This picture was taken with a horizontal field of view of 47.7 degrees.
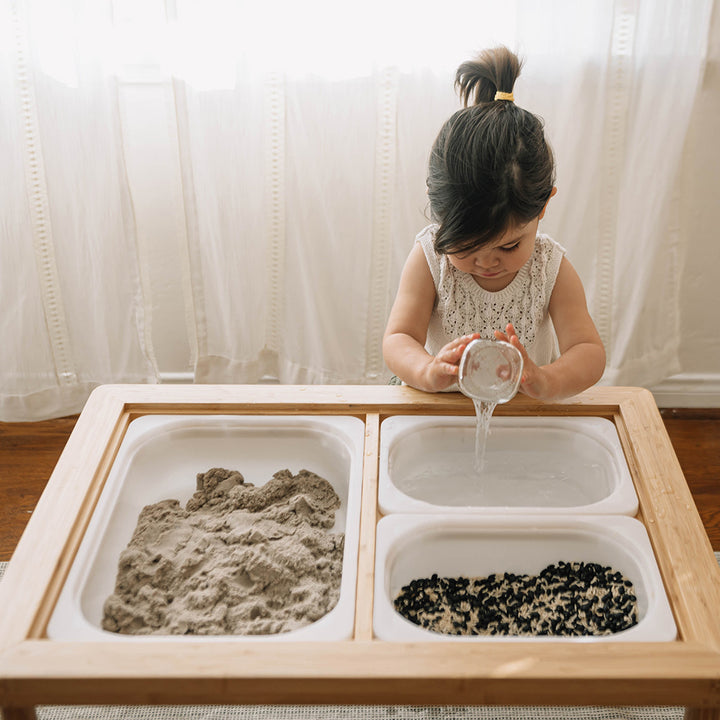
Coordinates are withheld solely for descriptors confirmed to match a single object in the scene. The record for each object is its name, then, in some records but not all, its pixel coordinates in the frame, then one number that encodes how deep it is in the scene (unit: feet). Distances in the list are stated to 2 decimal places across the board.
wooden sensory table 2.70
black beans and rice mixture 3.18
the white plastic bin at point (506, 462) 3.85
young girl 3.89
